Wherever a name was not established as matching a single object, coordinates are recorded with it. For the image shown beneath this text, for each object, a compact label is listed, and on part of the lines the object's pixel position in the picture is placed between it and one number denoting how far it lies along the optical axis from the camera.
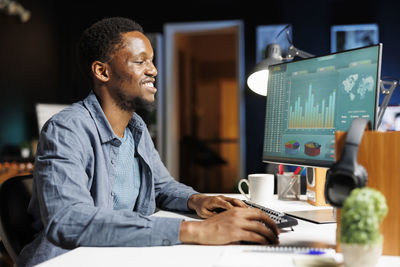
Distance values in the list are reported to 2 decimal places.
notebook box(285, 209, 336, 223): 1.27
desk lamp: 1.67
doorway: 5.09
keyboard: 1.15
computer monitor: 1.12
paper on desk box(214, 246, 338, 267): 0.80
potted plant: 0.71
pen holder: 1.66
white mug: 1.56
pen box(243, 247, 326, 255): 0.88
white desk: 0.84
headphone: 0.81
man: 0.98
